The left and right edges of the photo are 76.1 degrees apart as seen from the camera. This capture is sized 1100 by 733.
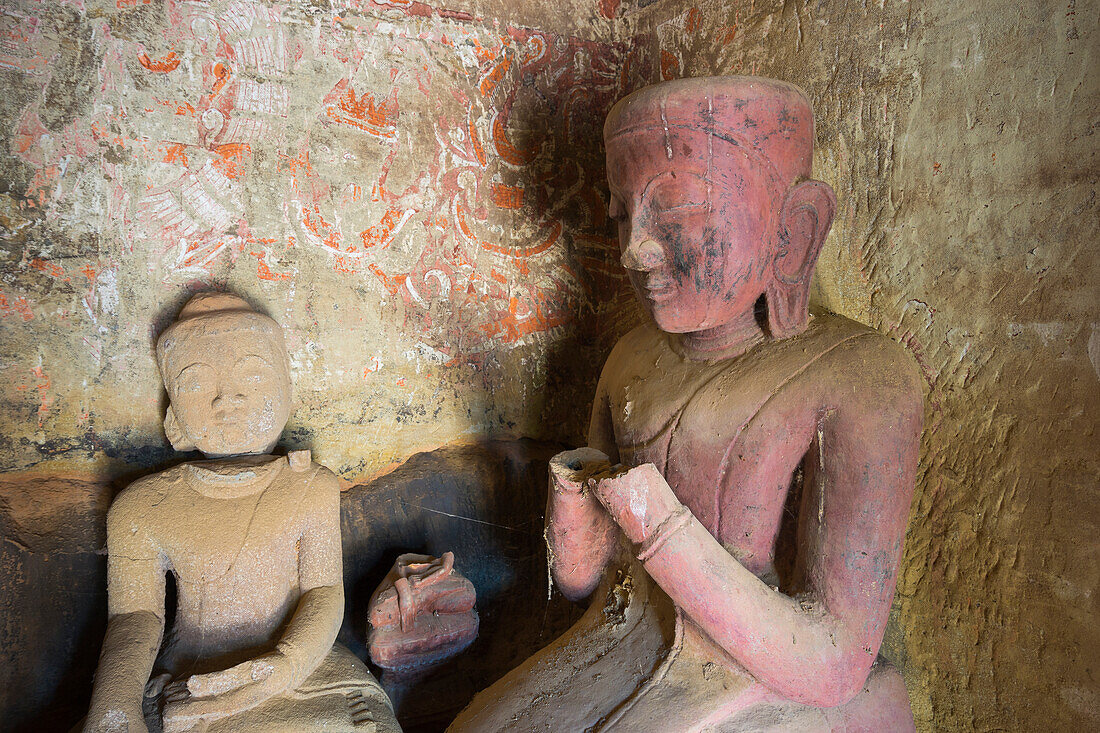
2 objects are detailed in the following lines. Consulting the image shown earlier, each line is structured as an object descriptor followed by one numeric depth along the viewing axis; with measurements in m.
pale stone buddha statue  2.13
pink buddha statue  1.58
